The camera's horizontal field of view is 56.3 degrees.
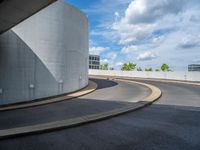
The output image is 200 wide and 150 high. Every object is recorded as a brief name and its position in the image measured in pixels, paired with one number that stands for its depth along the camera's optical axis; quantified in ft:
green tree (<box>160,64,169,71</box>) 263.16
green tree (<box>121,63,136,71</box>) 295.73
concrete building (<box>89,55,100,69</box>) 339.77
